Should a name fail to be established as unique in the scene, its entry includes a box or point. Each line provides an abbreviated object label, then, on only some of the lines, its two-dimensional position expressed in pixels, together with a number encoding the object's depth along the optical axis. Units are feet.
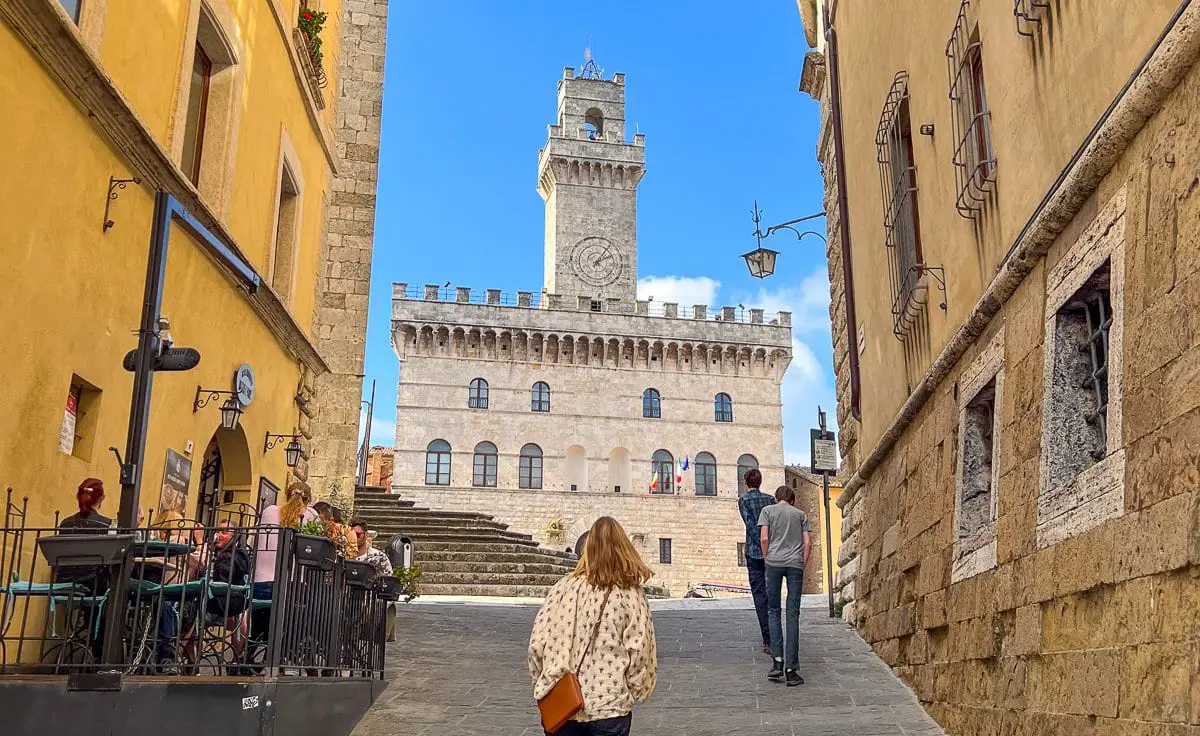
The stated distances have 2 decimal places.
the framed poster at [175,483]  26.81
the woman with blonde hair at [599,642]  13.65
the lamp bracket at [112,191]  22.72
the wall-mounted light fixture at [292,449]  37.86
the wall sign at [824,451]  49.93
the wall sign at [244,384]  31.94
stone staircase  65.00
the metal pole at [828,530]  49.22
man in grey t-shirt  28.04
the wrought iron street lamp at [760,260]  49.47
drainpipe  37.55
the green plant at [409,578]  37.87
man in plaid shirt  31.45
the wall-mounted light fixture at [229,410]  30.17
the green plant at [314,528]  26.25
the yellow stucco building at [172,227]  19.75
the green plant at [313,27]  39.75
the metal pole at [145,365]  18.86
